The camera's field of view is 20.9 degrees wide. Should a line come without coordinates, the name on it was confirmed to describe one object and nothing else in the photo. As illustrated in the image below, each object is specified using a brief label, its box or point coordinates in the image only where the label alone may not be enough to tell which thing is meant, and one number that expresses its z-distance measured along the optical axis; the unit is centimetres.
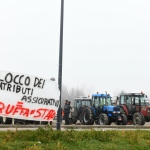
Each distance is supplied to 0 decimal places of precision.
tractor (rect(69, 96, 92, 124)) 3431
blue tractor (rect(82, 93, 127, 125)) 3002
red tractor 3122
